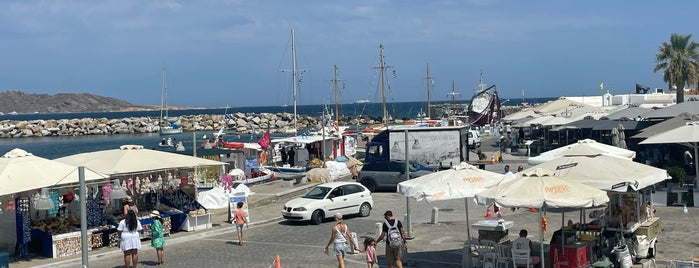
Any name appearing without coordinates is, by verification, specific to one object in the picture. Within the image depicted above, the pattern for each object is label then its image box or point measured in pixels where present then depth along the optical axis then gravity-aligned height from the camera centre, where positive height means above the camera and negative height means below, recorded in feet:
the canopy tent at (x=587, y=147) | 62.84 -4.54
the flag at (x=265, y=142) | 134.58 -6.09
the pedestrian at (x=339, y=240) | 51.69 -9.23
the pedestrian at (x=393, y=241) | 49.70 -8.88
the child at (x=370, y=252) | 50.59 -9.75
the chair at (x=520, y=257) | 47.65 -9.72
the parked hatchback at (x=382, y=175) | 103.40 -9.50
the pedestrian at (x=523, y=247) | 47.65 -9.10
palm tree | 146.00 +7.61
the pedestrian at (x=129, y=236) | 54.95 -9.18
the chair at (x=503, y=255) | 49.34 -9.92
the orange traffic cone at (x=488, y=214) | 77.66 -11.41
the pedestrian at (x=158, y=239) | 57.77 -9.86
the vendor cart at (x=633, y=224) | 52.06 -8.64
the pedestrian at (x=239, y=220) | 65.16 -9.62
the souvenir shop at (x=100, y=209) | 63.05 -9.23
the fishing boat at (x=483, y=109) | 262.88 -1.80
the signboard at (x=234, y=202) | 79.20 -10.04
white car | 76.64 -9.97
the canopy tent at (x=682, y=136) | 72.43 -3.50
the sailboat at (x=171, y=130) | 359.25 -9.72
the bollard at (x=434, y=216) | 74.95 -11.04
